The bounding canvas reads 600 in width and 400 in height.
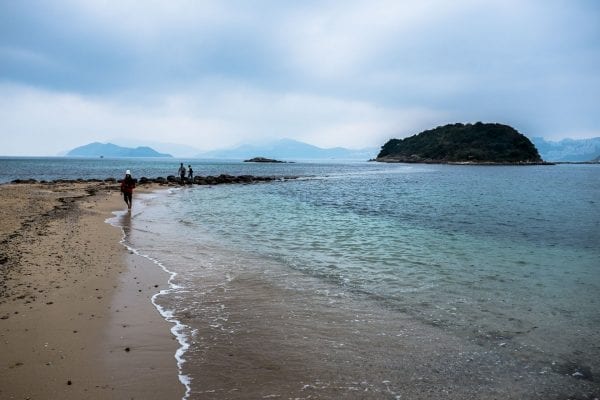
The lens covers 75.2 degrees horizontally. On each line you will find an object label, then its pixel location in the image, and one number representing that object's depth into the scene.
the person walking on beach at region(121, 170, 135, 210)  26.48
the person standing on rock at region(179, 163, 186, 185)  55.95
